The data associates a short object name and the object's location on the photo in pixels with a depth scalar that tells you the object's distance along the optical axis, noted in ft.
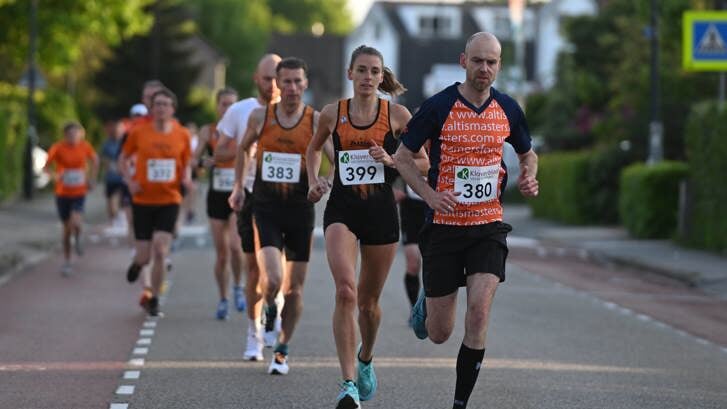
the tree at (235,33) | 374.84
